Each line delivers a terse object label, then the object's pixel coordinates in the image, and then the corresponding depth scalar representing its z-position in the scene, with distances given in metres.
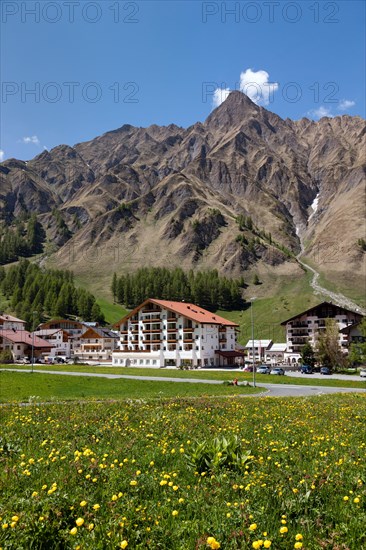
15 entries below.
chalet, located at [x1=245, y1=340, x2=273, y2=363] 154.36
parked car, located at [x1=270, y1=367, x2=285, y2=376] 83.82
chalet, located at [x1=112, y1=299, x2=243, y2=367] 111.25
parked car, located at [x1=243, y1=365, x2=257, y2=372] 90.35
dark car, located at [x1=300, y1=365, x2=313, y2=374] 92.12
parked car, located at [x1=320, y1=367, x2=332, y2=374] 89.22
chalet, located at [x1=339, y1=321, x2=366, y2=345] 125.38
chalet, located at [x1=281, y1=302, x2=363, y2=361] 137.88
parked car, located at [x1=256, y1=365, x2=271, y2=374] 85.75
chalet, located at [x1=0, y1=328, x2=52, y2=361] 125.88
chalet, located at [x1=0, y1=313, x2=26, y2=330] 146.50
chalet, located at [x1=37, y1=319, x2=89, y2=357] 170.00
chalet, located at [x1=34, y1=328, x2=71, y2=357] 154.75
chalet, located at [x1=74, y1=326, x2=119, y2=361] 149.00
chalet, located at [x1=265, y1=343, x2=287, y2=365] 149.38
